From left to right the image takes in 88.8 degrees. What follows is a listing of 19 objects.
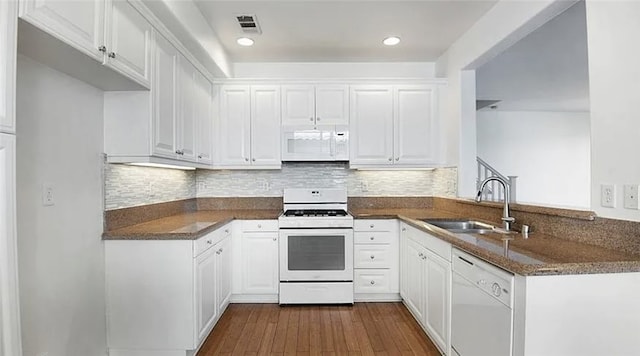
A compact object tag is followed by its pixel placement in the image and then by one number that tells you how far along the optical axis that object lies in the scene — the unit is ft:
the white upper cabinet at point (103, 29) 4.23
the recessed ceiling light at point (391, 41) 10.04
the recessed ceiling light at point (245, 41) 10.03
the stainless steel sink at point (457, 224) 9.14
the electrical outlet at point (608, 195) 5.16
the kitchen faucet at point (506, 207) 7.48
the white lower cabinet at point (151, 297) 7.02
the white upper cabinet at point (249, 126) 11.55
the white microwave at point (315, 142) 11.44
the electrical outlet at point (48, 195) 5.55
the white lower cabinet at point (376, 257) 10.66
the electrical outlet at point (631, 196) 4.83
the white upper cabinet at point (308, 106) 11.53
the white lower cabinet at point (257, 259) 10.50
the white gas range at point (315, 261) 10.36
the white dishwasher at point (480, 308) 4.80
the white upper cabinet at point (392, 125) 11.62
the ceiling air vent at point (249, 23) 8.65
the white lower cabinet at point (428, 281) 7.00
